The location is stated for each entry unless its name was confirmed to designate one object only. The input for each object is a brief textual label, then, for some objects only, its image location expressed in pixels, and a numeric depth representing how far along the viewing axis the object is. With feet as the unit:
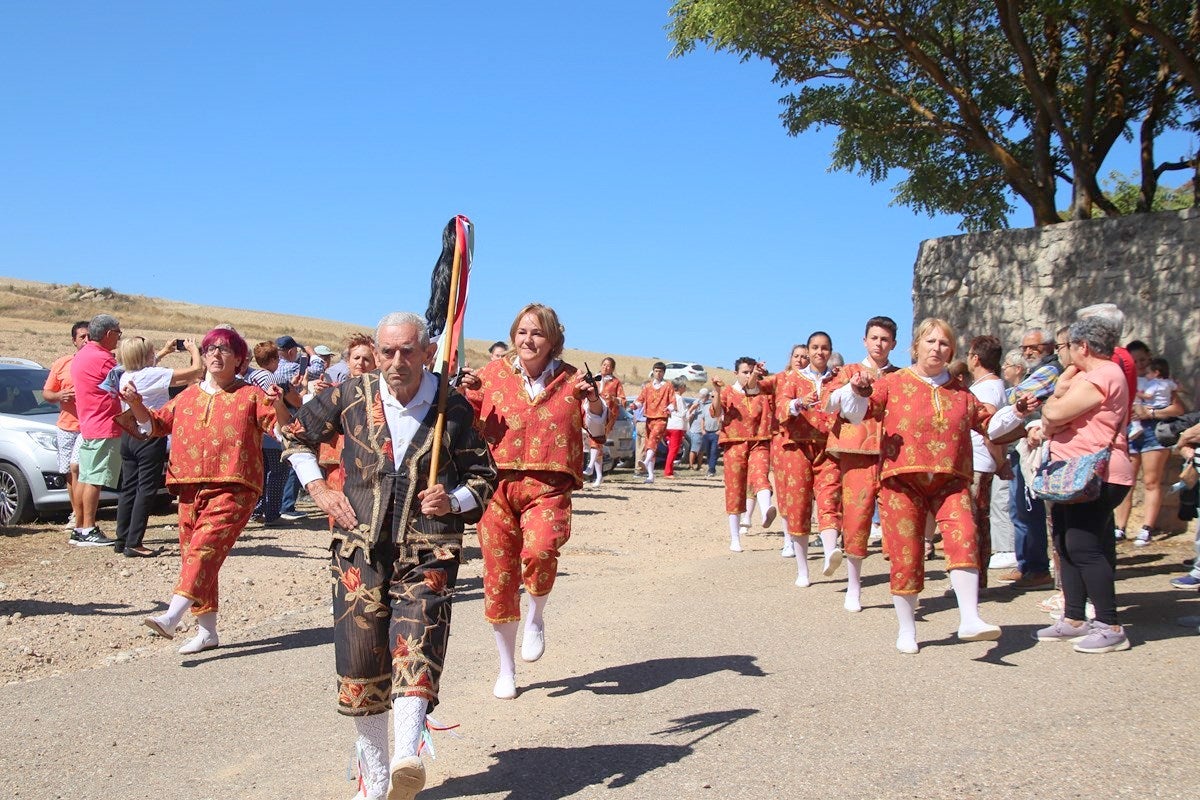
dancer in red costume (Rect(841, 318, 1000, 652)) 22.45
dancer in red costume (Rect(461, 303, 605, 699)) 20.16
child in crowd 31.65
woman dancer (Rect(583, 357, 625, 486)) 59.67
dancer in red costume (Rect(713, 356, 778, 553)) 39.70
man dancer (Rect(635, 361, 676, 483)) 70.64
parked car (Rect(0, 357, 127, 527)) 40.01
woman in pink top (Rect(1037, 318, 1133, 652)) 21.97
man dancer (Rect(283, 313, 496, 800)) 14.30
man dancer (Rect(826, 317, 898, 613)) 26.96
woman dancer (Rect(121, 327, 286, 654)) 23.43
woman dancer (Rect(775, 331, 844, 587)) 31.58
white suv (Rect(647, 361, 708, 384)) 190.19
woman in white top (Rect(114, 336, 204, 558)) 31.07
